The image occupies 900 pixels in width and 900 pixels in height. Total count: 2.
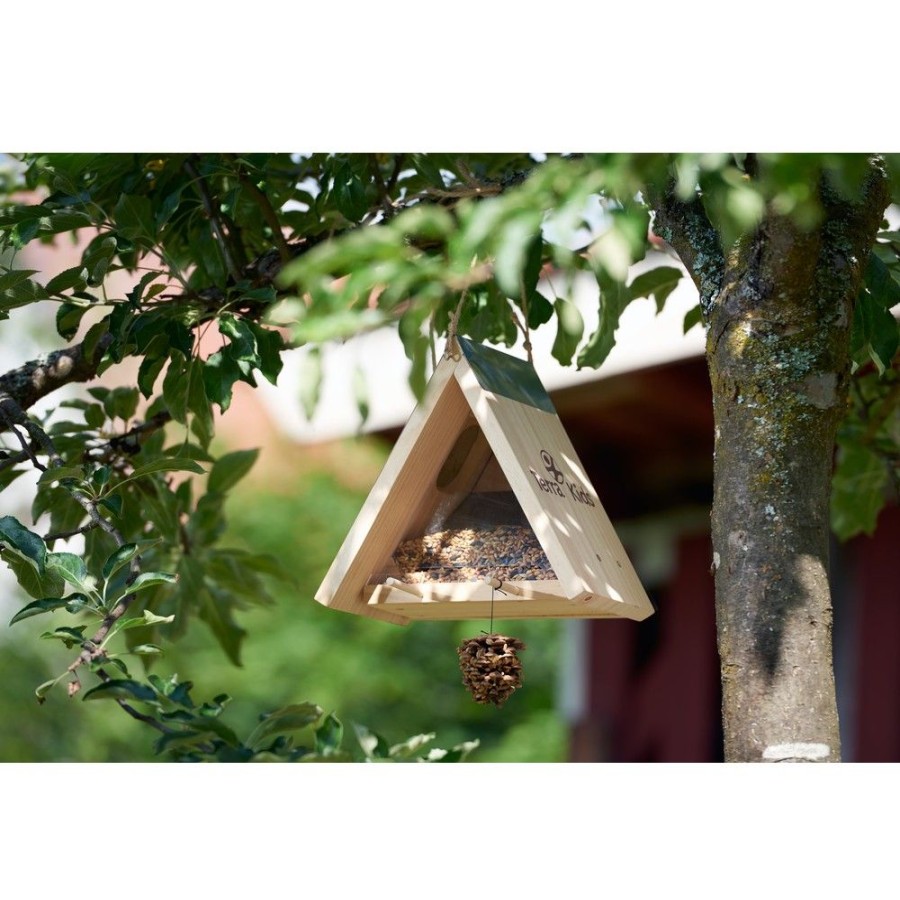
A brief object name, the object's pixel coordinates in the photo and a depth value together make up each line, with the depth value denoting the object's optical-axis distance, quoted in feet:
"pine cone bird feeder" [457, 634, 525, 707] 7.97
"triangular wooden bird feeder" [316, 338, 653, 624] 7.98
